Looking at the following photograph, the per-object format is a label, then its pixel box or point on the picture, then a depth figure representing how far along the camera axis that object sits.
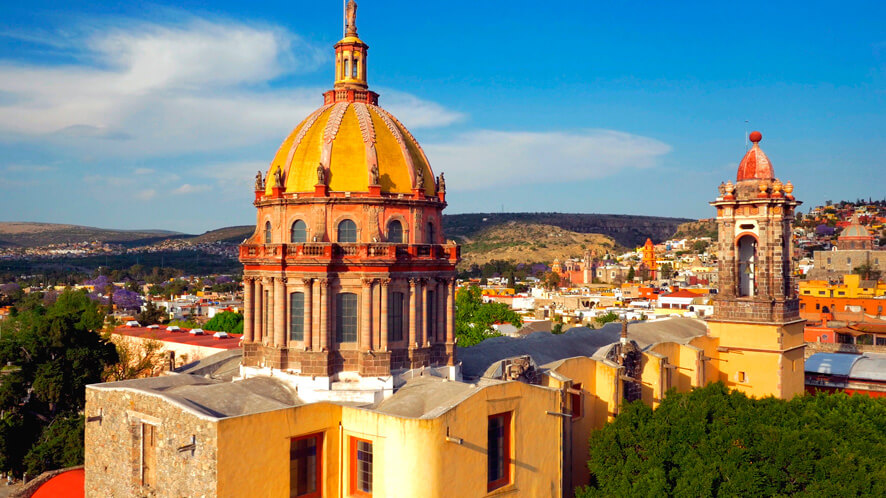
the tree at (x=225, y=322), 65.93
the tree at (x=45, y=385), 29.64
